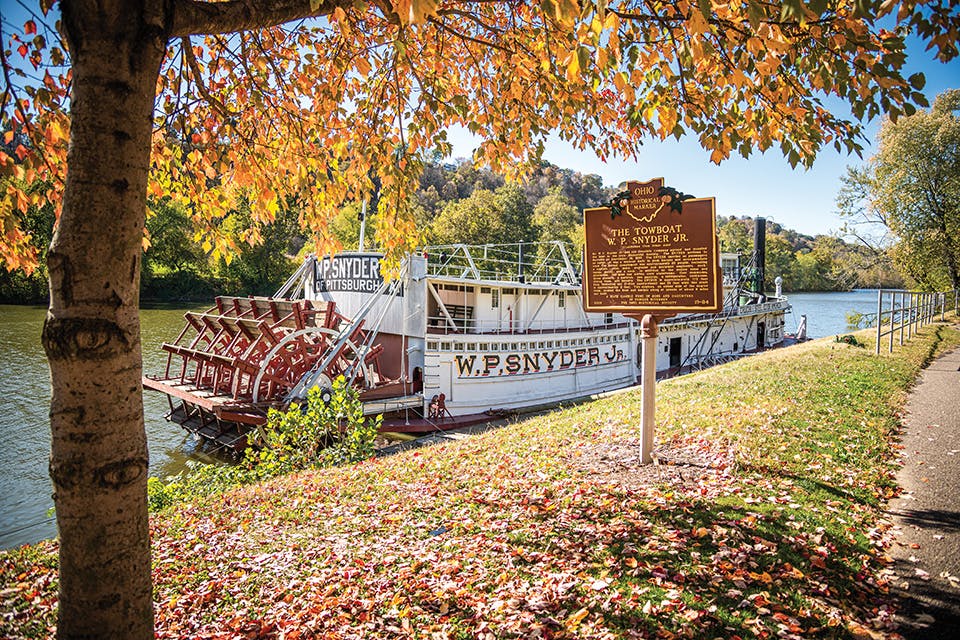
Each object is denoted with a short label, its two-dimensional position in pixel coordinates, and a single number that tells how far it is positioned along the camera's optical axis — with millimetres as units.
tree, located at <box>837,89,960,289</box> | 21125
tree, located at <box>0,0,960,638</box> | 2256
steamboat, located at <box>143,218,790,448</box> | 14062
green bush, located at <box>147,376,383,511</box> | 7891
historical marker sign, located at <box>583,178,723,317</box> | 5348
